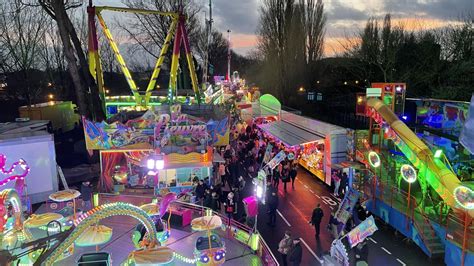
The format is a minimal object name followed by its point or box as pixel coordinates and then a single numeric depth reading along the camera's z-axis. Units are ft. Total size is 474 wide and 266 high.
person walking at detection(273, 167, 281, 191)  58.29
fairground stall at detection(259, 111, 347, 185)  58.06
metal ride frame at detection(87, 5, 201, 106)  76.79
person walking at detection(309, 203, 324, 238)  41.55
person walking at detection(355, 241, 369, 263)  33.45
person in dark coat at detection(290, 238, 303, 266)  32.73
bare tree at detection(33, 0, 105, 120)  75.82
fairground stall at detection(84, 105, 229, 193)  54.60
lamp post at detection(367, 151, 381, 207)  46.06
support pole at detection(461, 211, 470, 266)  32.78
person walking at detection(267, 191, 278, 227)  45.88
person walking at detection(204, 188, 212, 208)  48.06
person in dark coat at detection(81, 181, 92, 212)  52.29
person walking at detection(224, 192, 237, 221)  44.33
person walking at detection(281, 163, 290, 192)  59.36
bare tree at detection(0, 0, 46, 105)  91.55
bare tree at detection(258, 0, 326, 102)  117.19
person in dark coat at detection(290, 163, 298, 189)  60.34
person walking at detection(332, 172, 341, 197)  55.32
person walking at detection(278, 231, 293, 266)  34.19
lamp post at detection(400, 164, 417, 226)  38.73
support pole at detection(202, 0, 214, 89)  123.90
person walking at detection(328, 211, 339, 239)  41.55
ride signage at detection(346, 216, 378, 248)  28.40
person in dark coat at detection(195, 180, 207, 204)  51.26
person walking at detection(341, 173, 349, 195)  53.21
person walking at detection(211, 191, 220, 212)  48.06
